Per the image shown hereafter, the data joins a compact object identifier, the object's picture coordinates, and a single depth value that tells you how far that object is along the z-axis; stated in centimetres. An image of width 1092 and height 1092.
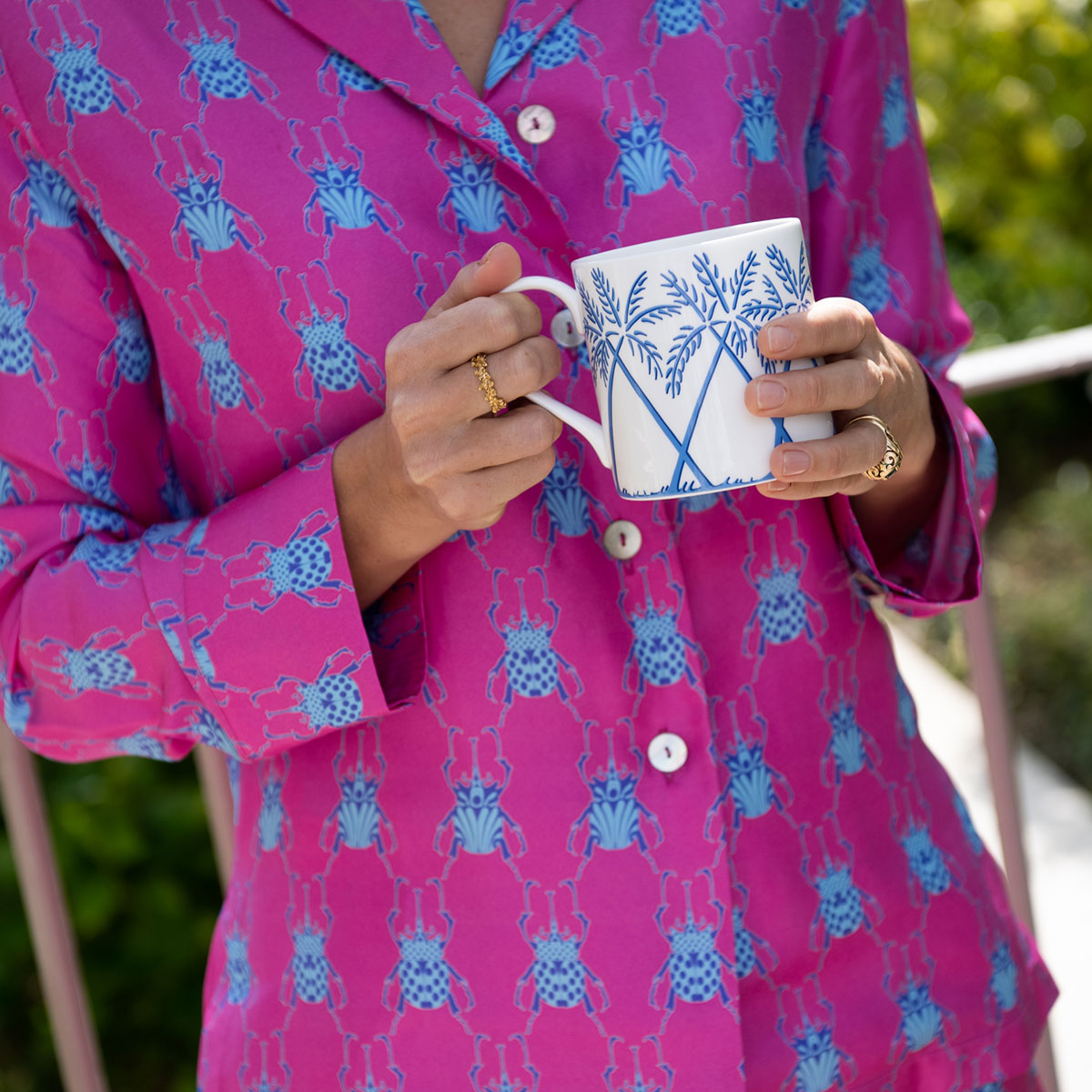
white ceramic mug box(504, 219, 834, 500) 85
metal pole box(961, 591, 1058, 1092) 195
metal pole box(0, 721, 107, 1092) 175
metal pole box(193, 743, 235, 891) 179
